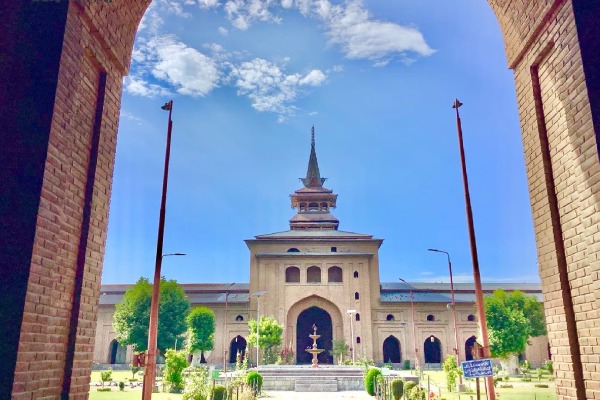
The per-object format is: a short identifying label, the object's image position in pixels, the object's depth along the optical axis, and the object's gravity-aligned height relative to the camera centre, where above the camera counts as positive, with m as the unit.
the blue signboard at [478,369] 7.00 -0.45
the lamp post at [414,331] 39.81 +0.51
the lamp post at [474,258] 8.91 +1.69
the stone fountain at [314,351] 32.05 -0.91
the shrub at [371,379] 21.67 -1.86
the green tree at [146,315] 34.81 +1.63
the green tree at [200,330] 40.00 +0.64
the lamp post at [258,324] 34.89 +0.97
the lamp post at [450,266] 21.74 +3.87
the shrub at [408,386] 17.34 -1.73
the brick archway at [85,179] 4.34 +1.63
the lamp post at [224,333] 42.38 +0.41
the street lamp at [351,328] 38.39 +0.76
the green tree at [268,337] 37.41 +0.05
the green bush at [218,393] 15.53 -1.74
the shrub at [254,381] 21.75 -1.92
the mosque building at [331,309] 41.47 +2.48
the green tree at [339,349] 38.97 -0.91
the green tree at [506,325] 35.41 +0.88
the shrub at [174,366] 22.14 -1.27
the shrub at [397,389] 18.12 -1.90
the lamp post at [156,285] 9.08 +1.19
